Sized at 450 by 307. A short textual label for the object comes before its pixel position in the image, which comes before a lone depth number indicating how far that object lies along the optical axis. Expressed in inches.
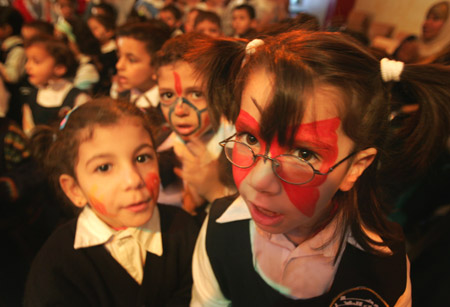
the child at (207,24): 99.7
